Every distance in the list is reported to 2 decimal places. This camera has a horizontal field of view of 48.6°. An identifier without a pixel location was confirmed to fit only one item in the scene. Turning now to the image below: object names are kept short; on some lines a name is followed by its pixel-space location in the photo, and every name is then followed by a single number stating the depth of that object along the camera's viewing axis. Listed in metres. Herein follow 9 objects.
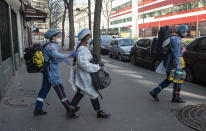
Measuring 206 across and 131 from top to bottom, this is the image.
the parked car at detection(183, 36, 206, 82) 7.15
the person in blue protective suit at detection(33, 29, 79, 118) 4.32
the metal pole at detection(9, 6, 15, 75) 8.50
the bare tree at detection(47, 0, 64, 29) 34.92
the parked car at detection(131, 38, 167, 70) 10.70
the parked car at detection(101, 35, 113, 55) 20.53
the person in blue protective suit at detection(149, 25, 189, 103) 5.10
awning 16.35
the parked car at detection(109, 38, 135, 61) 14.77
